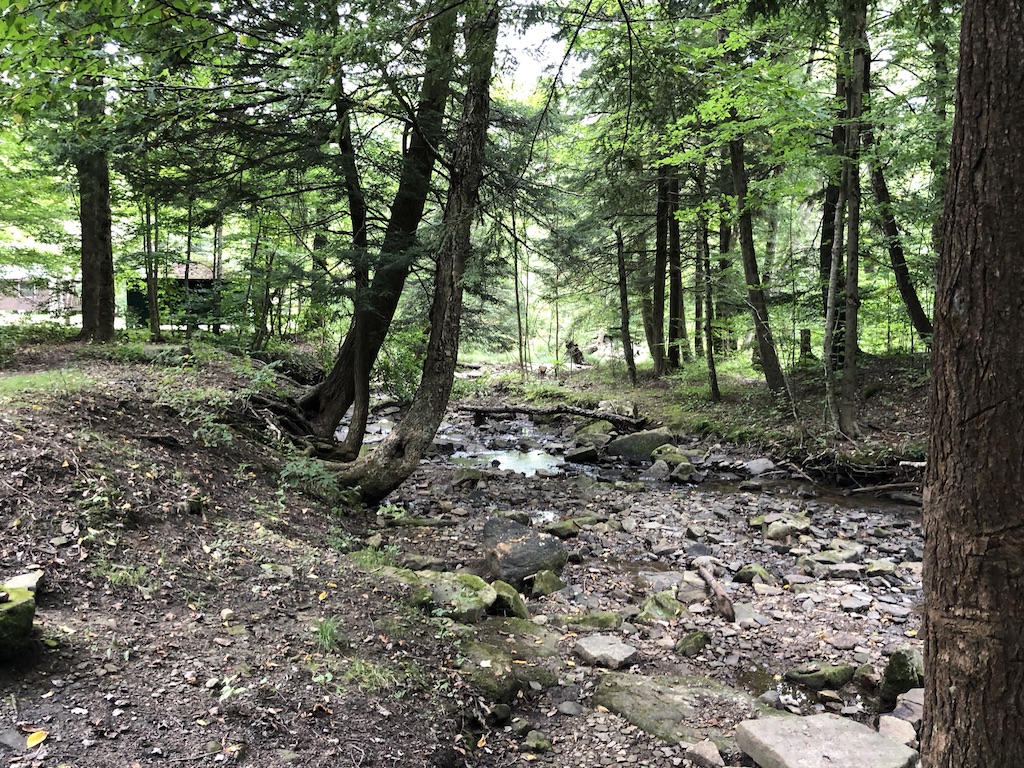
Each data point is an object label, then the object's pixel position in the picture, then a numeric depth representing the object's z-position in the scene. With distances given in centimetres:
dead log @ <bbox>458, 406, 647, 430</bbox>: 1606
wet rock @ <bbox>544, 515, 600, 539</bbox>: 830
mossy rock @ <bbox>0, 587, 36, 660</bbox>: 289
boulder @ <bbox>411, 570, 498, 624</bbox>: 508
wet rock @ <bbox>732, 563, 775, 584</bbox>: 675
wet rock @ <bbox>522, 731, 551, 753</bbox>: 374
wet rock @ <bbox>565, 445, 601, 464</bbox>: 1403
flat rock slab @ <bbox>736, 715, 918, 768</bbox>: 321
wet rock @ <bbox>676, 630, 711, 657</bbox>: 511
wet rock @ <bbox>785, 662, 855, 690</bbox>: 454
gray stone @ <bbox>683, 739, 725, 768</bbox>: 349
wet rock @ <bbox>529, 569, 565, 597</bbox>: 638
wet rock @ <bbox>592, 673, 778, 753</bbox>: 385
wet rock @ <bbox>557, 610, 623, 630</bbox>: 559
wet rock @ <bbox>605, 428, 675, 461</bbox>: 1417
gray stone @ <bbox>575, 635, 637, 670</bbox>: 482
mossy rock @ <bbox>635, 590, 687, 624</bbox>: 576
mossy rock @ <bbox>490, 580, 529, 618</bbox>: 561
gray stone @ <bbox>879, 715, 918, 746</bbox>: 362
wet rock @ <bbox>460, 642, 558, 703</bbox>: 418
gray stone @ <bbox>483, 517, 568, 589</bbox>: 655
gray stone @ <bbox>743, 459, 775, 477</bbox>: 1180
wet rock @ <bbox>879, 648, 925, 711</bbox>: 416
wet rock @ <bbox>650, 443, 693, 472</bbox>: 1263
